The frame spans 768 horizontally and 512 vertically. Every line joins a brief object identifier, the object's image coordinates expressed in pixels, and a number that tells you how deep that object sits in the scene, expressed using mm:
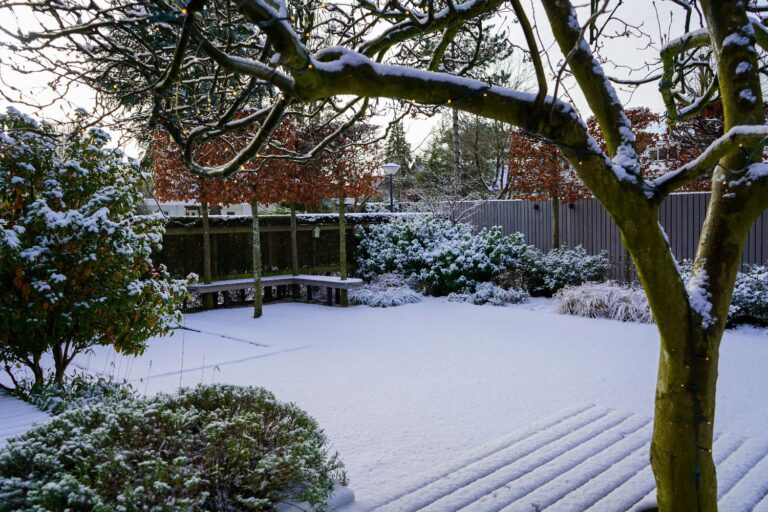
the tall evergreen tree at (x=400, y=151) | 22764
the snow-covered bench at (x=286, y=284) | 9962
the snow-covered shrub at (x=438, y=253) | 10944
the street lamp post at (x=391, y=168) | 13343
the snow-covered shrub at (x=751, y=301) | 7629
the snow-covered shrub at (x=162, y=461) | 2068
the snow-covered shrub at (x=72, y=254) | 4141
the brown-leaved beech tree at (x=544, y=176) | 11242
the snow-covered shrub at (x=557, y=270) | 10562
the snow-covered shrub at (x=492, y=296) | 10359
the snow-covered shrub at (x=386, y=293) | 10469
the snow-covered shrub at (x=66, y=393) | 3670
